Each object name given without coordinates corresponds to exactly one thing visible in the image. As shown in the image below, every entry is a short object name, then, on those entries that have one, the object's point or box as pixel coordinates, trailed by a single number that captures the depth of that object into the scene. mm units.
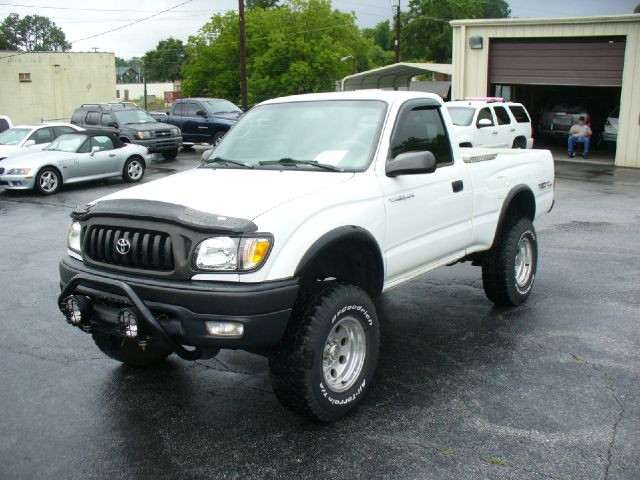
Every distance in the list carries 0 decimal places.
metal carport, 31703
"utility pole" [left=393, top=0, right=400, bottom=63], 36212
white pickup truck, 3814
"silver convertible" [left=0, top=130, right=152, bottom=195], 15539
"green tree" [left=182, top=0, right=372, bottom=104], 55625
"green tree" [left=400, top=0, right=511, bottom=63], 76438
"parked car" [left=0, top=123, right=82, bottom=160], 17500
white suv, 17734
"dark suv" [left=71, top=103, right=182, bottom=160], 21872
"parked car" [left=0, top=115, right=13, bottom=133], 20141
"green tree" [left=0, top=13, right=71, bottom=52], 136875
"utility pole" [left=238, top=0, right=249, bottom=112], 29722
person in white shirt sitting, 22875
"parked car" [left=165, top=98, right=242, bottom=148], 24766
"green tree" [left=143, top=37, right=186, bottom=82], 118500
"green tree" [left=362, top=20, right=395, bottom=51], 125244
